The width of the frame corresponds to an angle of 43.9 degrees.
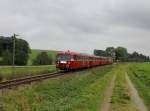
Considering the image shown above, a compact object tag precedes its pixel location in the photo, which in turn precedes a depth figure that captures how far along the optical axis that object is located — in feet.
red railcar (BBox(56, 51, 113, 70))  83.95
